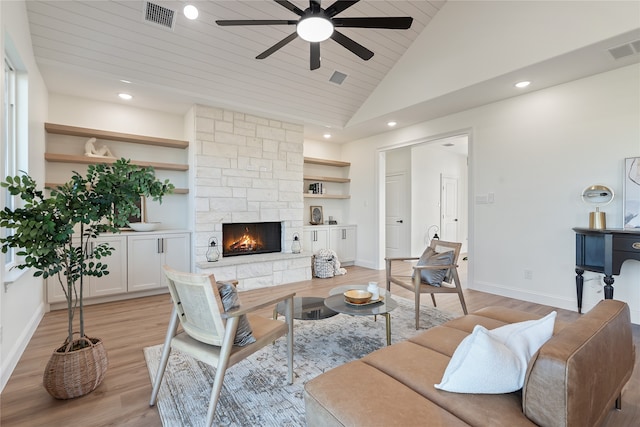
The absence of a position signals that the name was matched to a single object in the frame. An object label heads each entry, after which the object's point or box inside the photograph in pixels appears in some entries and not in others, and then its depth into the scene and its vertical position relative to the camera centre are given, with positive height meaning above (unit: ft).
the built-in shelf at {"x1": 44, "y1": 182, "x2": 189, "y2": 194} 12.98 +1.11
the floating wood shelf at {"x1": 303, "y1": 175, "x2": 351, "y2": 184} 20.35 +2.34
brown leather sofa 3.21 -2.26
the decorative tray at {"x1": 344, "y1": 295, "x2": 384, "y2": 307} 8.21 -2.43
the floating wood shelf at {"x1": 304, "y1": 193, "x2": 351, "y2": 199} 19.73 +1.14
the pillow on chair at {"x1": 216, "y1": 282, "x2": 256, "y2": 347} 5.73 -1.75
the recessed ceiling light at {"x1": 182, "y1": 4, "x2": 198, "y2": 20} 10.16 +6.77
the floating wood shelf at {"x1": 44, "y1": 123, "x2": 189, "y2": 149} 12.48 +3.42
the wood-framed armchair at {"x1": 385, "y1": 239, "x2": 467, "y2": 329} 10.15 -2.14
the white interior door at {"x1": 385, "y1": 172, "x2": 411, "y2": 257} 23.44 -0.24
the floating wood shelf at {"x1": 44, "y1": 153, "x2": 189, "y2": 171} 12.31 +2.27
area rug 5.79 -3.79
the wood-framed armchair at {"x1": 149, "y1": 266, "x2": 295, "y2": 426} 5.29 -2.20
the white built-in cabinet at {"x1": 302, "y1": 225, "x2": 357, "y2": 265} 19.36 -1.75
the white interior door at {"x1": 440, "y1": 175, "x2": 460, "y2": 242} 25.36 +0.33
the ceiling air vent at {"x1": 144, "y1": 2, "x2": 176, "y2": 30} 9.98 +6.60
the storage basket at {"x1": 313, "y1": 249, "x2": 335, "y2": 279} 17.44 -2.95
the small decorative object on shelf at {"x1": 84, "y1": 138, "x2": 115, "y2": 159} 13.26 +2.77
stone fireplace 14.51 +1.24
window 8.30 +2.33
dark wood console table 9.52 -1.26
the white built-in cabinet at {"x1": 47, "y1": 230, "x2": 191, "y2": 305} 12.44 -2.24
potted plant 5.55 -0.23
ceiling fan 7.61 +4.97
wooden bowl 8.18 -2.25
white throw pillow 3.69 -1.84
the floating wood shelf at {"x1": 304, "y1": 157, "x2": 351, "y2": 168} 20.06 +3.47
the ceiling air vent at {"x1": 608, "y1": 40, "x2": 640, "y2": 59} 9.16 +5.03
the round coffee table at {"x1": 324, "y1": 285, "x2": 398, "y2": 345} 7.77 -2.49
